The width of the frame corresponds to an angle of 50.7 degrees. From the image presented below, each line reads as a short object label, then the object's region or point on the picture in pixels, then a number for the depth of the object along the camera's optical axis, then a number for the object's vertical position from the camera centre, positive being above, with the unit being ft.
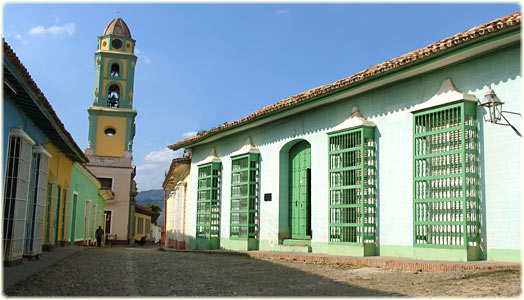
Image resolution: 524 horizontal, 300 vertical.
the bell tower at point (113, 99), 110.22 +25.77
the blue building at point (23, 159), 28.60 +4.02
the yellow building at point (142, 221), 136.98 +1.88
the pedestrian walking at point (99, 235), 79.46 -1.12
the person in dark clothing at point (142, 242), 118.73 -2.99
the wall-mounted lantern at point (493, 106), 25.49 +6.00
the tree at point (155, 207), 222.69 +8.42
